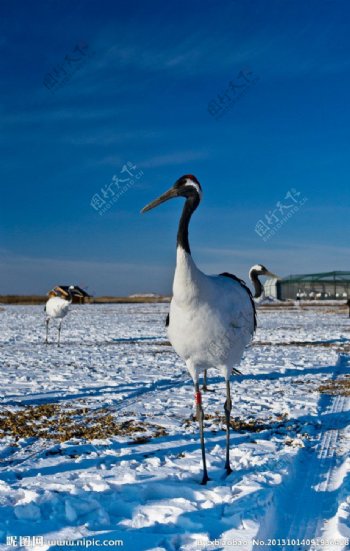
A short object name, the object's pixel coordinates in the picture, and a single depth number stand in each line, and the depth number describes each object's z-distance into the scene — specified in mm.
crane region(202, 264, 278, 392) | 13681
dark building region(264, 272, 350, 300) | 88375
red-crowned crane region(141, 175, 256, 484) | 5340
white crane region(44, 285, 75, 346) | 21578
